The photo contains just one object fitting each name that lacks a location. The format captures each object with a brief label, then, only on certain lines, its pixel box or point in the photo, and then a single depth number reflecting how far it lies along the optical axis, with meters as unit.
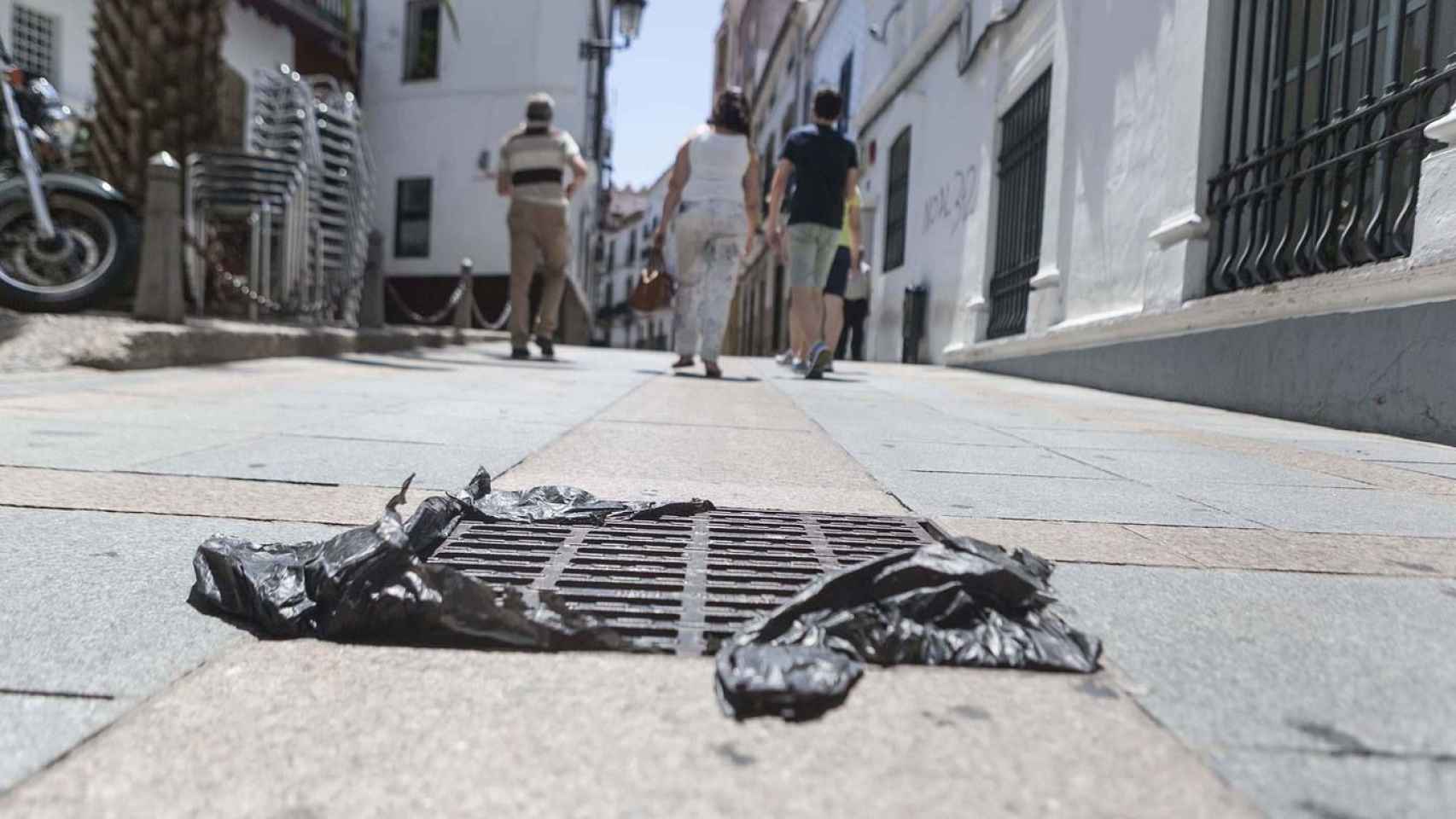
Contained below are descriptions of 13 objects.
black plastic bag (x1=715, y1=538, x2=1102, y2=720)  1.28
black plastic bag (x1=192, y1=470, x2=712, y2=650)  1.49
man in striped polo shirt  8.13
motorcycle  5.82
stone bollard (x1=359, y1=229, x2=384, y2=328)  9.62
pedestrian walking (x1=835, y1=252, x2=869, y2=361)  12.72
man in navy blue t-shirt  7.29
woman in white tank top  6.82
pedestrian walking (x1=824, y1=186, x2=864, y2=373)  8.53
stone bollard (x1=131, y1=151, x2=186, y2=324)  5.83
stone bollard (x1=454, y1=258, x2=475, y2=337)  12.28
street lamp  18.66
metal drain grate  1.61
